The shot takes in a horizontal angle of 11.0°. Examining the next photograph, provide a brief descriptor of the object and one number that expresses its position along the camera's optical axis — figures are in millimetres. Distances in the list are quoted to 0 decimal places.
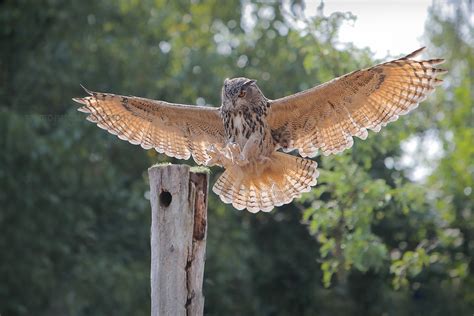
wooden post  15031
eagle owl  18531
